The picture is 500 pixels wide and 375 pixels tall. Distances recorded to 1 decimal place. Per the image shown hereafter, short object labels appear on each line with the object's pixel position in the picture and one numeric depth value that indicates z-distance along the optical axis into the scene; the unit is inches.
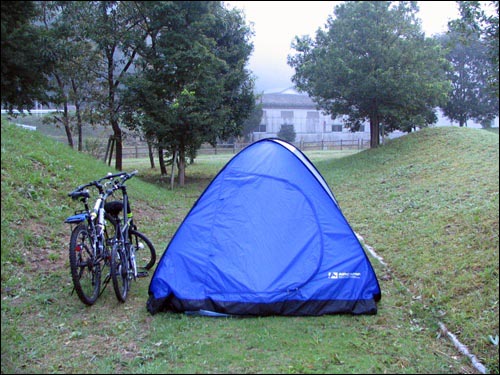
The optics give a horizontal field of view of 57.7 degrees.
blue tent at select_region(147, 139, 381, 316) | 161.8
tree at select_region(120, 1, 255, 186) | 257.6
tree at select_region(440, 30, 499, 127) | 636.6
